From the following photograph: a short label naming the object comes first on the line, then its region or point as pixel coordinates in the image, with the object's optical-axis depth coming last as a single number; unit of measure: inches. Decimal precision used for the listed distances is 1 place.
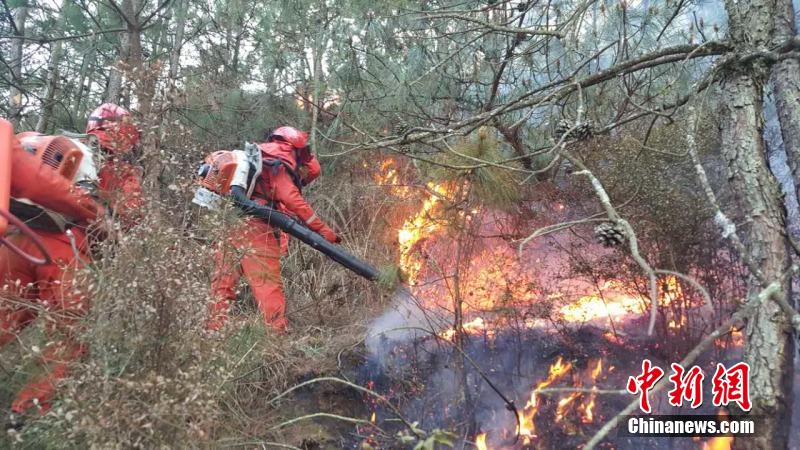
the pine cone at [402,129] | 123.1
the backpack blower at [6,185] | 62.0
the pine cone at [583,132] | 97.6
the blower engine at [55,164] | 107.9
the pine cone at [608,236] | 68.5
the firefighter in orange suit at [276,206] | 176.4
